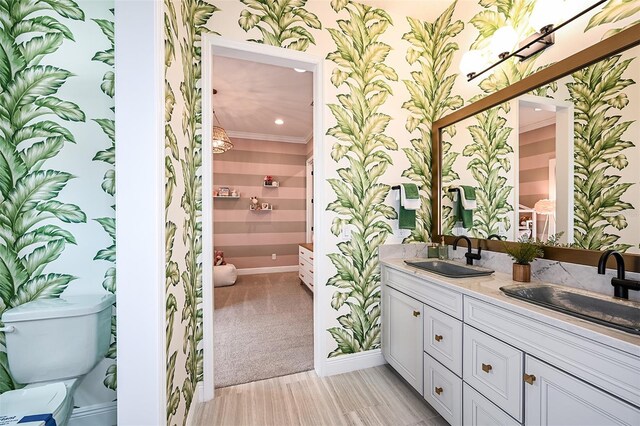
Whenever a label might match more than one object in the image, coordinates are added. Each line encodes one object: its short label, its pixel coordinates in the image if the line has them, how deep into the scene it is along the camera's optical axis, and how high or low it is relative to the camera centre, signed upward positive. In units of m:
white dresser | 3.78 -0.86
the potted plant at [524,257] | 1.41 -0.25
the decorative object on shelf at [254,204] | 5.07 +0.17
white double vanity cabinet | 0.81 -0.63
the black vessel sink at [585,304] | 0.92 -0.40
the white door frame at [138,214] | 0.92 -0.01
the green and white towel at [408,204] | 2.07 +0.08
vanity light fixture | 1.35 +1.12
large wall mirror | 1.13 +0.34
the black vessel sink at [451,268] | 1.61 -0.40
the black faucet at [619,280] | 1.05 -0.28
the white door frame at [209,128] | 1.72 +0.60
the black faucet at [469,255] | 1.83 -0.31
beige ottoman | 4.20 -1.11
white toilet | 1.09 -0.67
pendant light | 3.13 +0.97
